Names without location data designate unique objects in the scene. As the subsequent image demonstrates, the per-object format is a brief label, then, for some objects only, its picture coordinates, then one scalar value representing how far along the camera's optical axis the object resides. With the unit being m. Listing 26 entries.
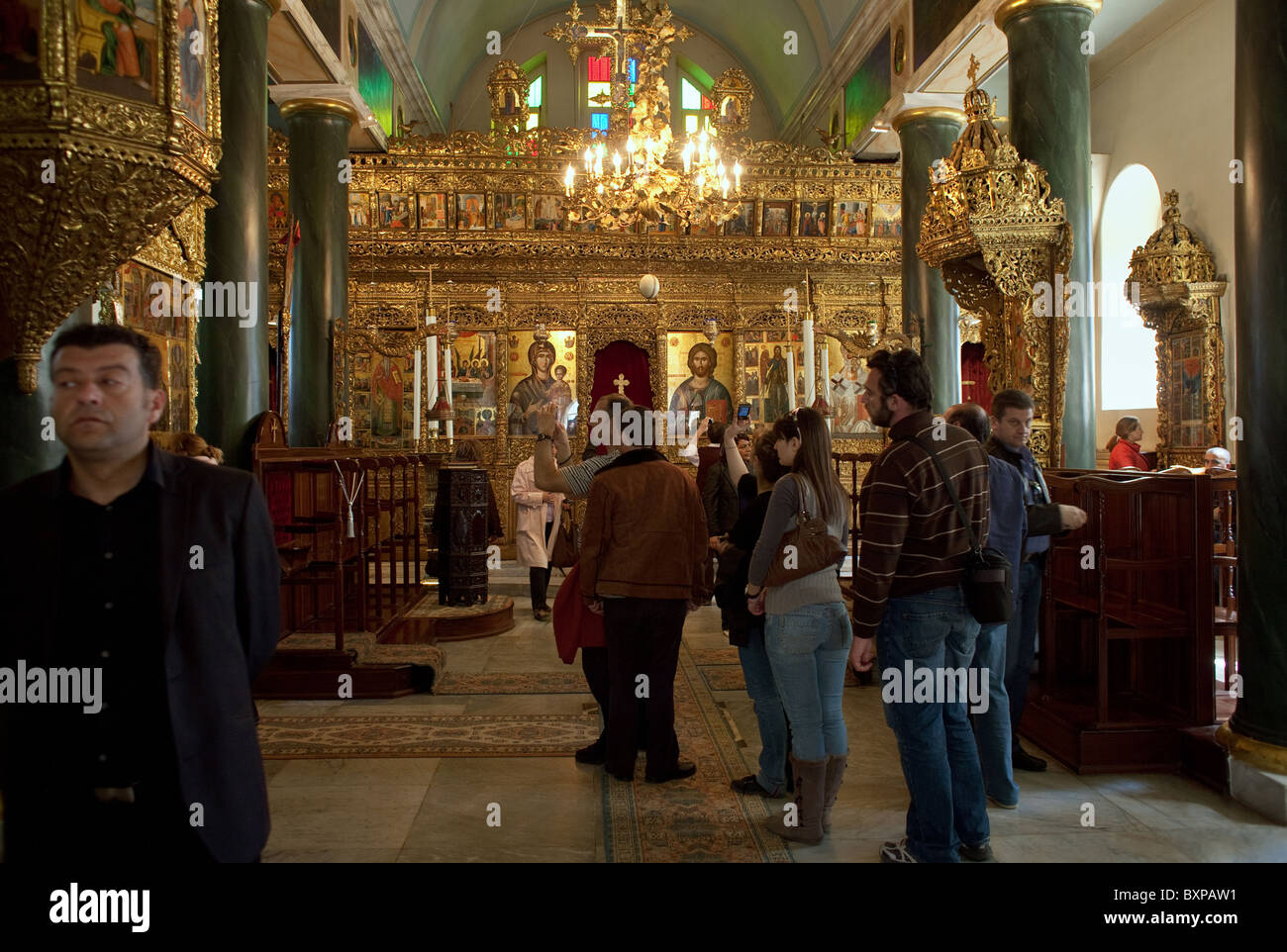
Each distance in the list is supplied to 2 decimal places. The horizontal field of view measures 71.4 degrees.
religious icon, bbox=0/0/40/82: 3.08
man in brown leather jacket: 3.99
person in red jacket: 8.68
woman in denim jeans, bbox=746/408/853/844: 3.37
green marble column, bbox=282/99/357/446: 10.33
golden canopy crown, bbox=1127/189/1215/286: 9.64
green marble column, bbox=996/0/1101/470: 6.68
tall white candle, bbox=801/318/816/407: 7.47
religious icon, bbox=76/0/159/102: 3.20
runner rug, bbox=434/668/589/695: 5.79
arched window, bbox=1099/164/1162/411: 11.85
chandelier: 8.58
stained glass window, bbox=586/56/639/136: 18.56
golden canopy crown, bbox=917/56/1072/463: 6.30
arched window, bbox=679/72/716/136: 19.42
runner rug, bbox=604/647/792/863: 3.34
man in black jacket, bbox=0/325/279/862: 1.76
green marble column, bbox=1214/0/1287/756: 3.72
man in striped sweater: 2.92
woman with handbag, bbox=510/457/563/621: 8.08
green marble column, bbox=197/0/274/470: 6.94
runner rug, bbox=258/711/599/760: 4.54
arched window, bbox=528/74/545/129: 19.06
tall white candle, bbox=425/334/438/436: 8.53
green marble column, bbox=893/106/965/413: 10.49
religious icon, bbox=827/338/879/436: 13.02
